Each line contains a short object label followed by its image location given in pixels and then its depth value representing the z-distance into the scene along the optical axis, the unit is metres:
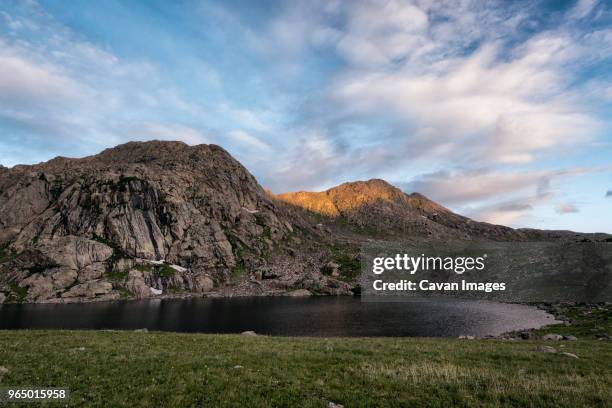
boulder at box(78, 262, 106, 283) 164.25
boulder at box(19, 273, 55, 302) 145.75
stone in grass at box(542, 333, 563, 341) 45.88
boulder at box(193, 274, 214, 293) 180.88
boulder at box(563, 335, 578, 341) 43.82
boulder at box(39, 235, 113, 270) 167.50
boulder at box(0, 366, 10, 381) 18.96
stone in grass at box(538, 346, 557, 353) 27.99
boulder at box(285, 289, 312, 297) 174.50
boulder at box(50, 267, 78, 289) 155.75
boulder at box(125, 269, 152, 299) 161.88
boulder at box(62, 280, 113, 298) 151.09
